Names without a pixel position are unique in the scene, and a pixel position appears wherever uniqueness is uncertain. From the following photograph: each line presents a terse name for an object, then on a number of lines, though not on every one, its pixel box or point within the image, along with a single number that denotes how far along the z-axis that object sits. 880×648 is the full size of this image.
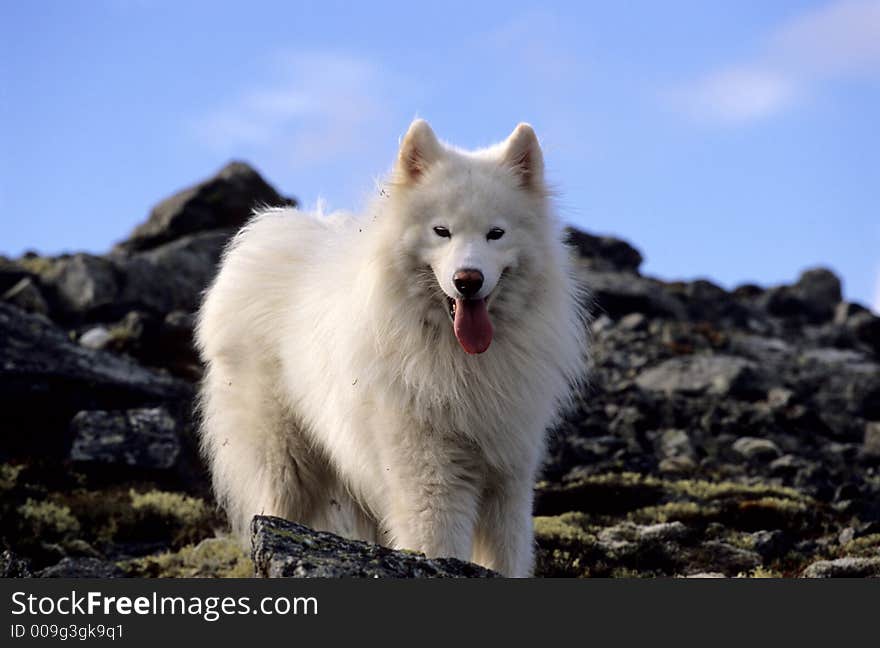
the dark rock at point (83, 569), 8.20
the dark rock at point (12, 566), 6.19
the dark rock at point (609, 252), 30.03
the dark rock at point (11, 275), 20.10
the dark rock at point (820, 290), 30.77
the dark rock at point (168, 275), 19.61
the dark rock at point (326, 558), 4.54
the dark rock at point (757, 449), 13.80
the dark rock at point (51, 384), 12.38
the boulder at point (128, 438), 11.64
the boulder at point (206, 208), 24.33
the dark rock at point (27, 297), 18.33
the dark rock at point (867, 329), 27.77
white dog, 5.81
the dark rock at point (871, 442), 15.03
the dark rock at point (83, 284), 19.00
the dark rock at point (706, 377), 17.00
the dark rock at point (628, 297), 24.12
